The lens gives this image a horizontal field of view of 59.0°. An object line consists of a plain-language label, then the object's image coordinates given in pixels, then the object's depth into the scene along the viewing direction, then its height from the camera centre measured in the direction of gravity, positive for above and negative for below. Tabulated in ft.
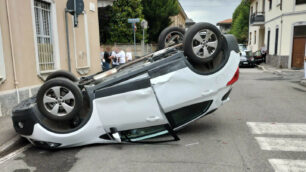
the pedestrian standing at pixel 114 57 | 40.47 -1.75
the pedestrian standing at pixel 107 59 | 40.42 -2.02
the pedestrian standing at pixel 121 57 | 40.30 -1.76
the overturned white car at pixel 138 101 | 13.83 -2.91
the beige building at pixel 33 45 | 21.47 +0.13
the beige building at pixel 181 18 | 153.89 +16.34
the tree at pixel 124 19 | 77.15 +7.35
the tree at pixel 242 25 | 198.08 +13.54
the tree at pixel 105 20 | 80.33 +7.50
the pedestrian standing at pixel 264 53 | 85.20 -3.28
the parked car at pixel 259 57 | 83.52 -4.49
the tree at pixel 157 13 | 84.99 +9.78
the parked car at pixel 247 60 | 76.46 -4.85
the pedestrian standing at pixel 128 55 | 42.65 -1.65
